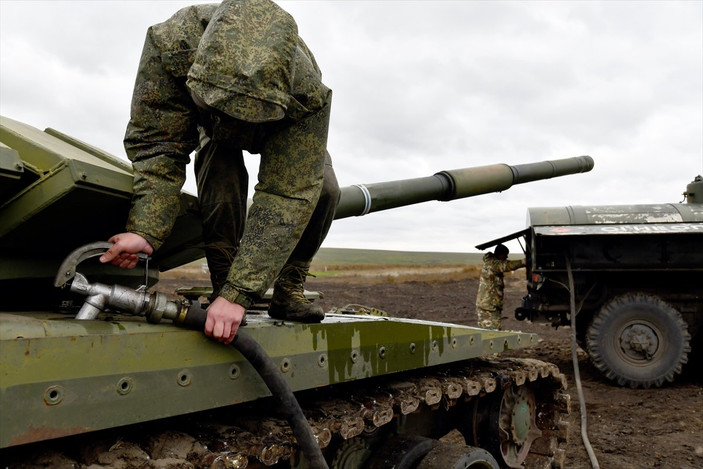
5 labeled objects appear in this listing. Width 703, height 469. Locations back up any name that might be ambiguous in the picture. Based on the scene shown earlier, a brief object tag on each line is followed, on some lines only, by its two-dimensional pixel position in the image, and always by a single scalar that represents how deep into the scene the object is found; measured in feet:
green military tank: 6.72
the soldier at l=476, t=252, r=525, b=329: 34.60
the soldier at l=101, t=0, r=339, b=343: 8.29
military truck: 29.12
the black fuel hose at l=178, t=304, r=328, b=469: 8.08
